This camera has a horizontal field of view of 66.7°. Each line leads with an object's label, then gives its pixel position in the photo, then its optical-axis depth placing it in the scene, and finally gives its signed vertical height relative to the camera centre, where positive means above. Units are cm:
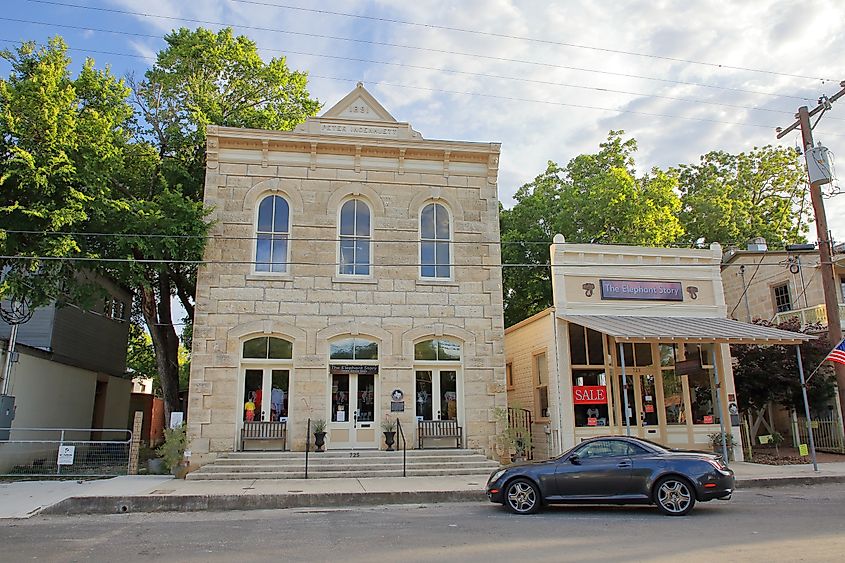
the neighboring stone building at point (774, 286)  2425 +556
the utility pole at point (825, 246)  1694 +478
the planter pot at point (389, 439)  1709 -25
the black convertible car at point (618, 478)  1045 -82
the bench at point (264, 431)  1670 -1
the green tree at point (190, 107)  2058 +1085
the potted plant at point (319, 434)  1678 -11
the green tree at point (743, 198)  3310 +1236
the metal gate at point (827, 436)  2022 -32
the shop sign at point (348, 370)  1756 +159
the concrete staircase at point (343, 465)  1549 -85
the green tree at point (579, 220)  2588 +839
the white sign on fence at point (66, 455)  1534 -54
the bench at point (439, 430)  1748 -3
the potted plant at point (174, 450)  1603 -46
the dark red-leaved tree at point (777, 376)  2003 +152
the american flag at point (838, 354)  1639 +178
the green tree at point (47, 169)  1555 +634
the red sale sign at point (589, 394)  1839 +94
